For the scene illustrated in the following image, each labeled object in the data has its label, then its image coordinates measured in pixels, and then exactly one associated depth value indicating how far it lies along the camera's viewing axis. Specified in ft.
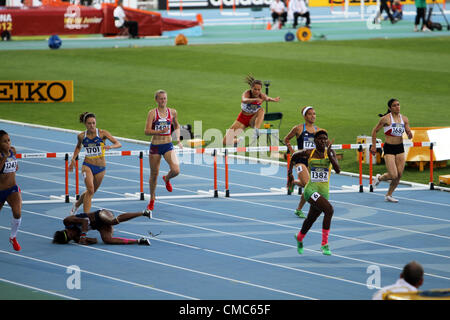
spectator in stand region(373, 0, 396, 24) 171.73
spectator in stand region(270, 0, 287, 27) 166.71
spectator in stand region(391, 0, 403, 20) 177.17
